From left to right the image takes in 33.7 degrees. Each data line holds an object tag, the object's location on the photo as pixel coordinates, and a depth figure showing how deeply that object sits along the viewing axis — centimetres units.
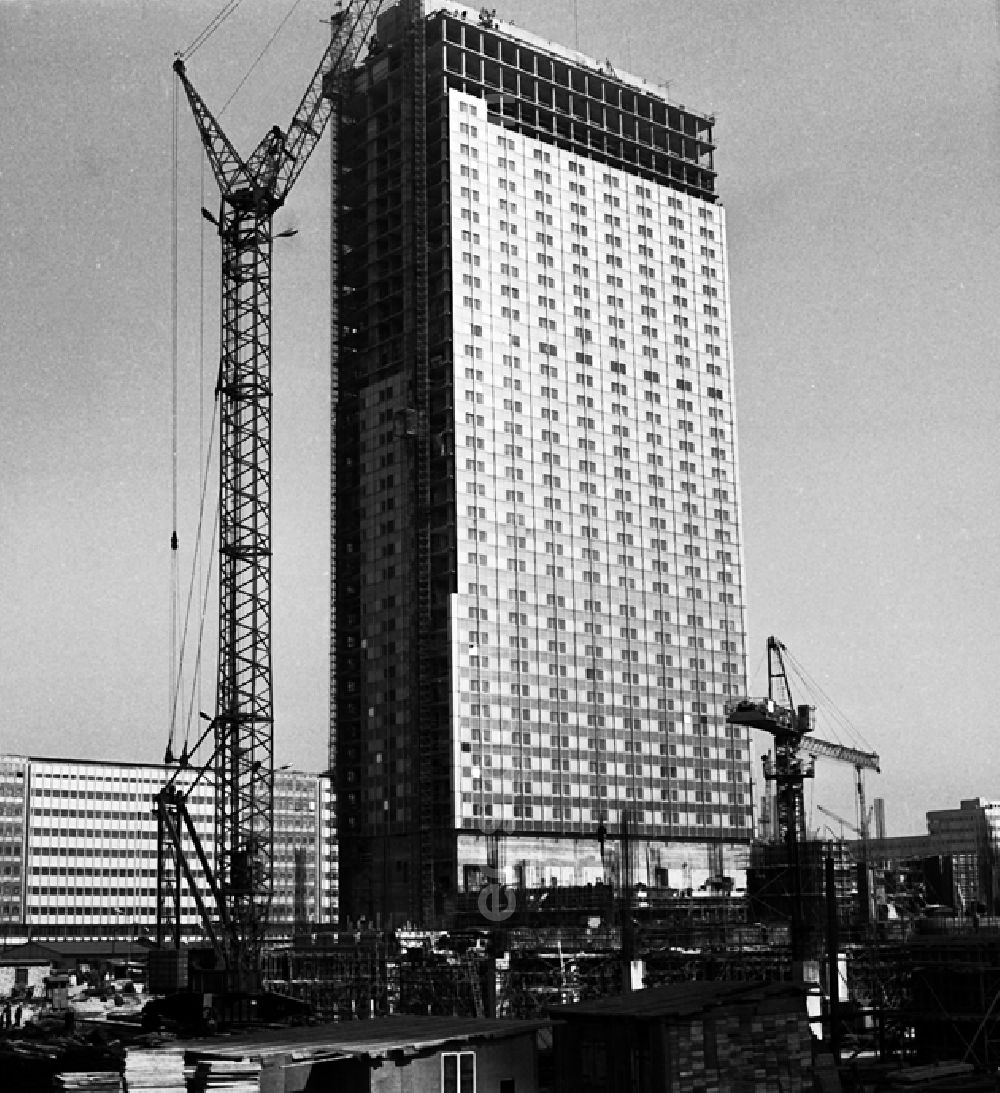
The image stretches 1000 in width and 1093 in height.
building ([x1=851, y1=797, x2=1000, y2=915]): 13000
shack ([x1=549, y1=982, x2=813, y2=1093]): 4434
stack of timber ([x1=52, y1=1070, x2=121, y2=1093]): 4035
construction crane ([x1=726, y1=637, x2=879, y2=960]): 12331
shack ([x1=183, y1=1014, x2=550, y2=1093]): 4053
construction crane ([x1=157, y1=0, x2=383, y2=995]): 9731
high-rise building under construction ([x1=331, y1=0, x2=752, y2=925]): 15275
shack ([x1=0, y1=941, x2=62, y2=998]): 10444
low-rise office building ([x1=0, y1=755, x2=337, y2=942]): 19125
